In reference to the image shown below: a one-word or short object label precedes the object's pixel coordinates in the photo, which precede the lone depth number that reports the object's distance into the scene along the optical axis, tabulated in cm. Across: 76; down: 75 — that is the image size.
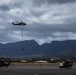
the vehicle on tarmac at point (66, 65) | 8998
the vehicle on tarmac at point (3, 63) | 9579
